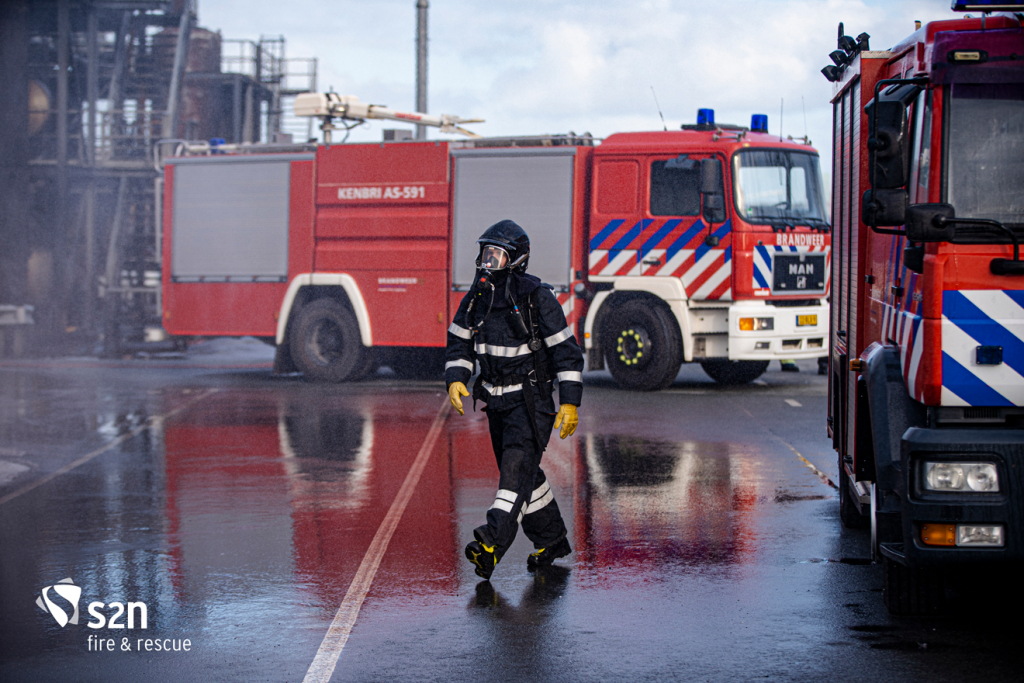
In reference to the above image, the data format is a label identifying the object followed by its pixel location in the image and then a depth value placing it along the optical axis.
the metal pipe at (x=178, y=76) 25.83
